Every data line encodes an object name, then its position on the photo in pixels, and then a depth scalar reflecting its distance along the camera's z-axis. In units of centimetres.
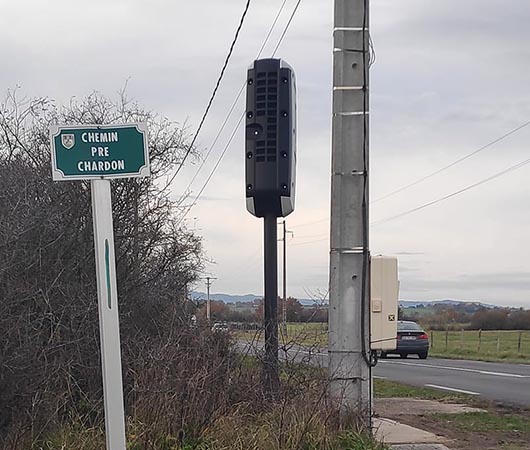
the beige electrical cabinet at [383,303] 854
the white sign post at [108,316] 501
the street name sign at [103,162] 520
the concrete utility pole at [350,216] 850
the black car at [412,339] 3084
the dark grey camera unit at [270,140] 902
